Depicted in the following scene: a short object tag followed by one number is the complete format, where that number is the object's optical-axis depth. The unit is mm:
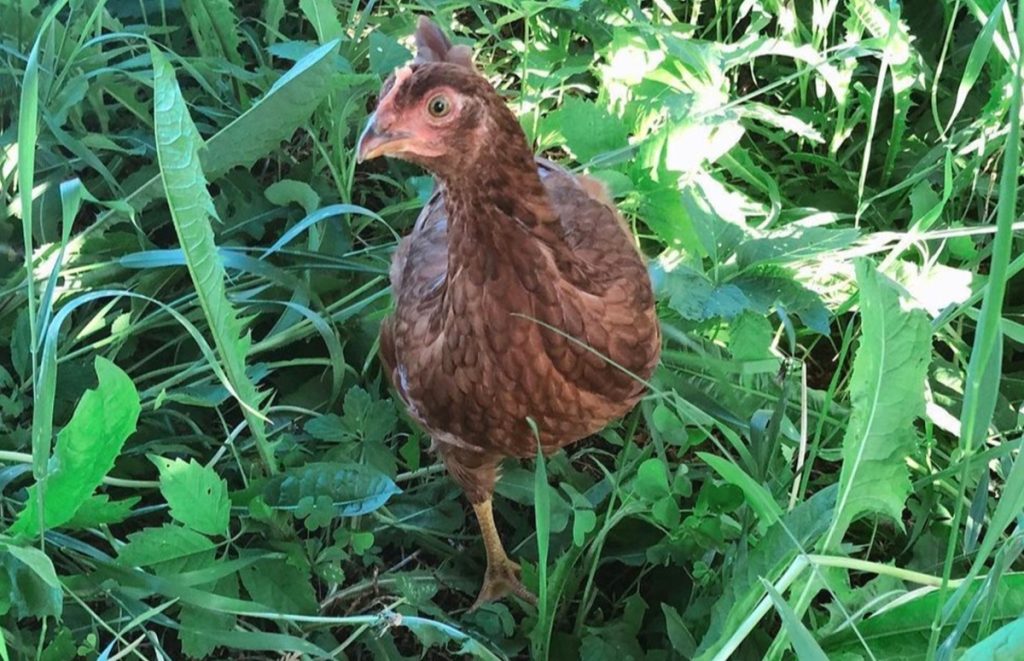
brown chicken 818
